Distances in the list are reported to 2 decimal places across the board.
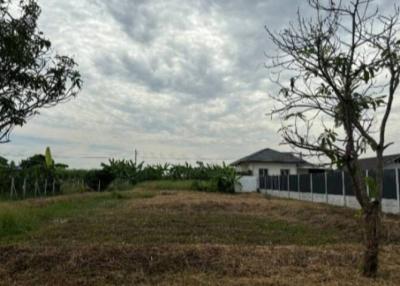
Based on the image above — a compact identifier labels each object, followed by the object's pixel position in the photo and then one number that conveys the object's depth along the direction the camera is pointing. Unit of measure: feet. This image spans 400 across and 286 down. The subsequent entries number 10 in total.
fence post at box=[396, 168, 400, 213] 48.19
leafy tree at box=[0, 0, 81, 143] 20.65
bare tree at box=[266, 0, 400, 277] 18.26
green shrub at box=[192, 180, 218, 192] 113.09
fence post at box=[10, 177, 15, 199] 84.12
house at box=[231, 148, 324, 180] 157.07
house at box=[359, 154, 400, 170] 86.55
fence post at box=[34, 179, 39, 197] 90.76
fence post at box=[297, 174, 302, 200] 92.38
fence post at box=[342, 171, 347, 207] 64.66
